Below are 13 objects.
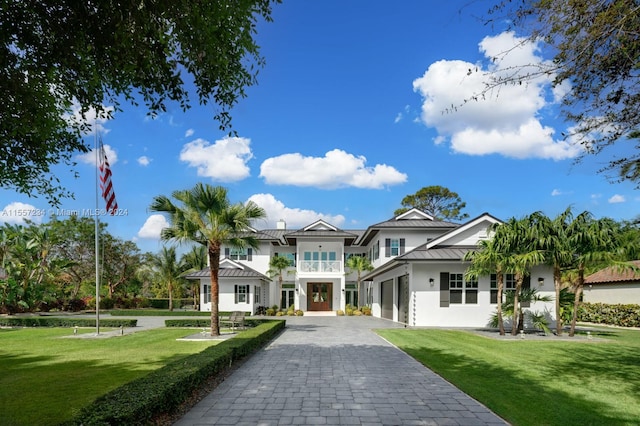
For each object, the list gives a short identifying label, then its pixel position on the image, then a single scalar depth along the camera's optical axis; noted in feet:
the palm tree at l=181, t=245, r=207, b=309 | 136.15
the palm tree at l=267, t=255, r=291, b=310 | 106.22
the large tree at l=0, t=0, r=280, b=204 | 17.13
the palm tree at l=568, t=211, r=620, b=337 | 48.85
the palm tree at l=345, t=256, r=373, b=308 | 106.17
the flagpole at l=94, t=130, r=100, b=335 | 51.29
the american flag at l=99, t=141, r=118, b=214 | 54.34
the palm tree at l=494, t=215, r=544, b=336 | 51.75
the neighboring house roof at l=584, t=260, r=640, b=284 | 79.91
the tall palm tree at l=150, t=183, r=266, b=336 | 51.03
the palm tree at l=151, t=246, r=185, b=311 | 130.93
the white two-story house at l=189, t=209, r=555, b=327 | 67.72
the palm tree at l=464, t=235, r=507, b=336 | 53.01
